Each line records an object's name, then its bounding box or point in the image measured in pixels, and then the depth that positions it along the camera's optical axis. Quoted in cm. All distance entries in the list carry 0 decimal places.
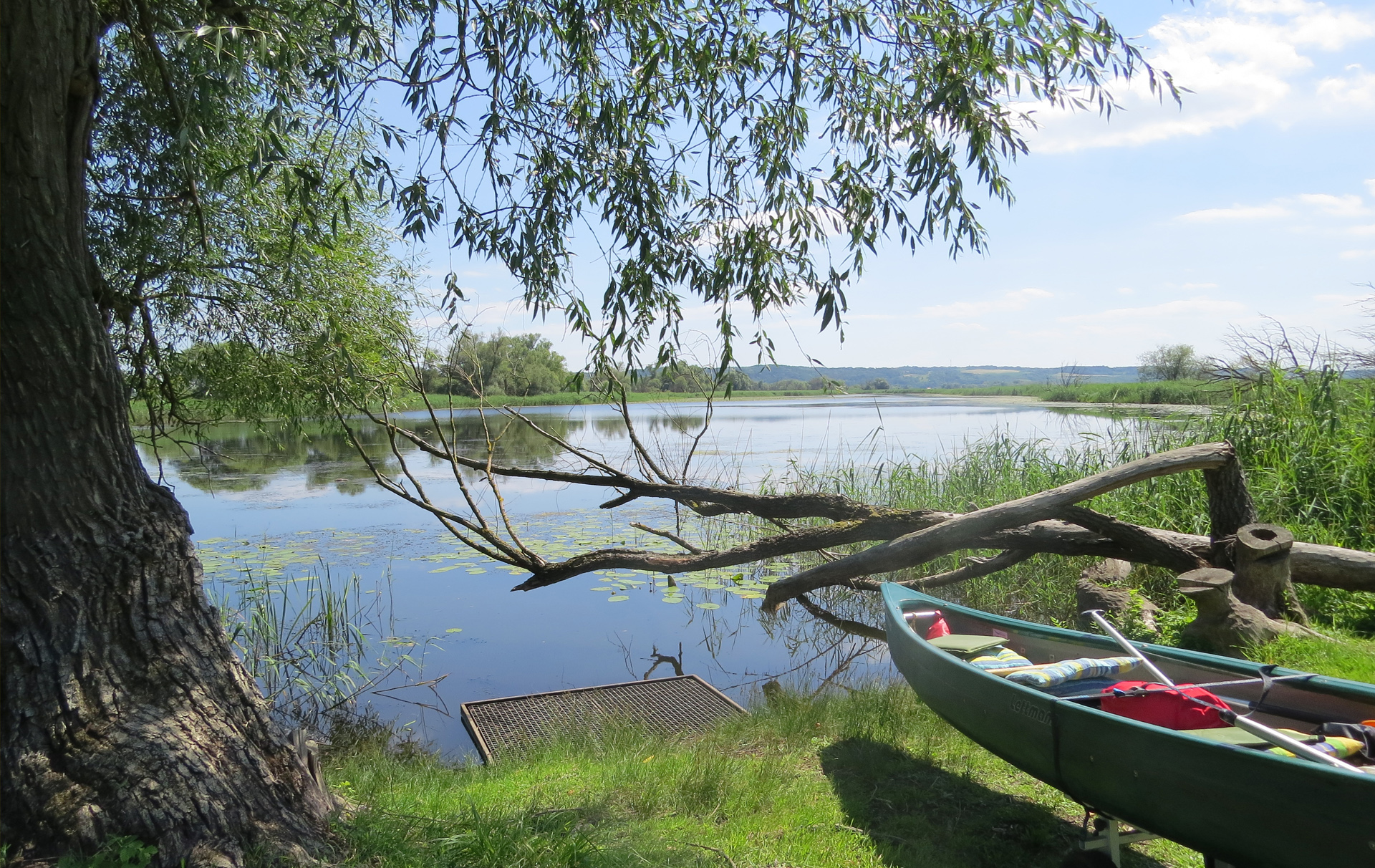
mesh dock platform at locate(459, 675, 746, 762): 507
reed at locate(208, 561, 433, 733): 617
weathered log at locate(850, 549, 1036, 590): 582
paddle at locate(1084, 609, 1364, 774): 225
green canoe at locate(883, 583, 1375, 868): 215
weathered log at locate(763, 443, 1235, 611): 516
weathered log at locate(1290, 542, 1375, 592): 512
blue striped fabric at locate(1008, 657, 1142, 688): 321
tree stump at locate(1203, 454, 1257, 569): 550
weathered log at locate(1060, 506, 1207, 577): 541
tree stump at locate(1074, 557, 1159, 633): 543
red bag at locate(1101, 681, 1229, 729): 286
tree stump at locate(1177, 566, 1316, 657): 473
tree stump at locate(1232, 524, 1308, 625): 504
